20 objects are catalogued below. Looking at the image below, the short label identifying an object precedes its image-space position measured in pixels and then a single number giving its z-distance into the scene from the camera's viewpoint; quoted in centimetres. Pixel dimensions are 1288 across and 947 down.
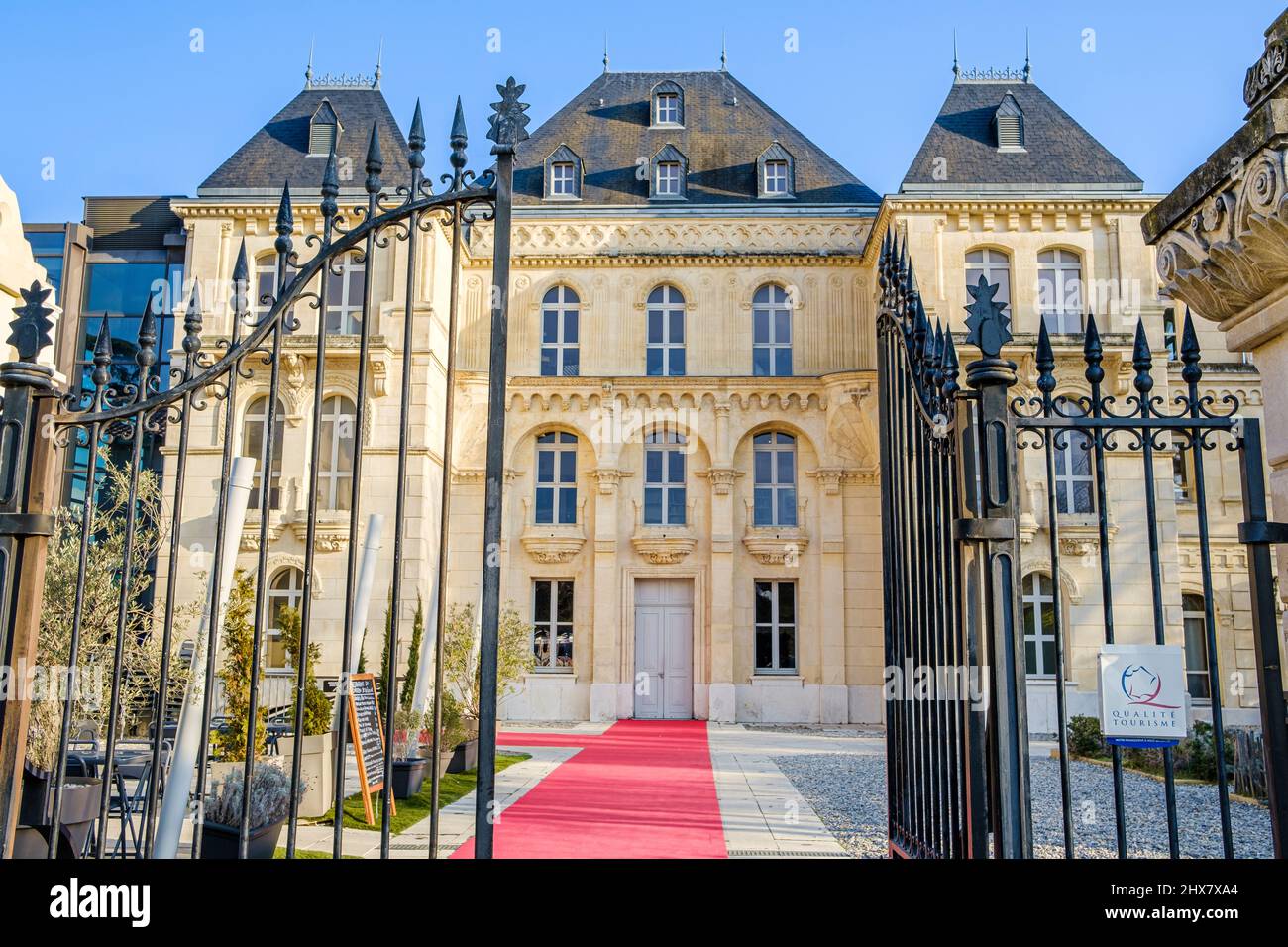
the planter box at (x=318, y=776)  880
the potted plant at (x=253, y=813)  600
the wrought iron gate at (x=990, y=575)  306
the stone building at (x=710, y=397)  2044
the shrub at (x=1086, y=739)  1600
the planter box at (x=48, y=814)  440
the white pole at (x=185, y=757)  494
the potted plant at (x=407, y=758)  977
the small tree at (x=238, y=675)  859
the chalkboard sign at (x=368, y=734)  849
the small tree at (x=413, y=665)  1330
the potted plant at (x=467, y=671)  1217
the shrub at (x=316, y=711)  1010
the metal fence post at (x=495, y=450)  302
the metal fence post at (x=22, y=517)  314
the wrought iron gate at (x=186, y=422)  318
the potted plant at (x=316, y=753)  884
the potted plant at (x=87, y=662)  586
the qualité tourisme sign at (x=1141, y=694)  309
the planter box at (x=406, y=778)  973
